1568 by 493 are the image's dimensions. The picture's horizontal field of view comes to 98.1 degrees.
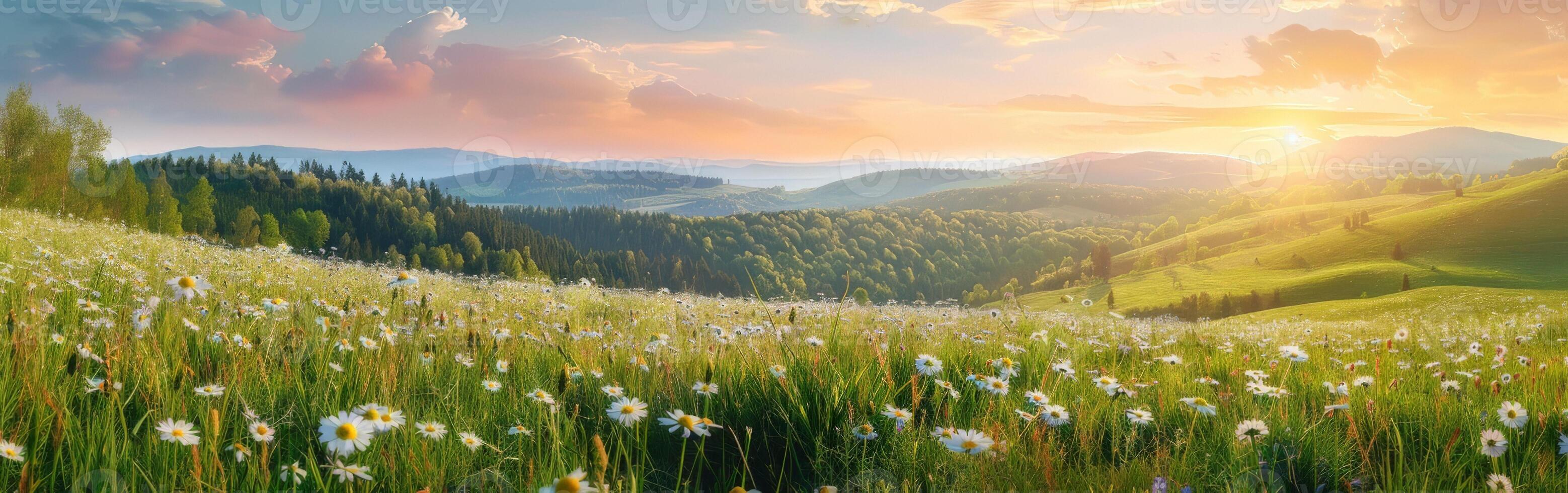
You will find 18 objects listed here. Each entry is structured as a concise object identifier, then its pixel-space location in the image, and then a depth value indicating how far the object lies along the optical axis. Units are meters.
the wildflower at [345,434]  2.10
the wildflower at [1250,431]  2.91
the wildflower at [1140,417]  3.25
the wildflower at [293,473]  2.19
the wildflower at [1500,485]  2.59
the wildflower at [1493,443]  2.96
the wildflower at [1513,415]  3.49
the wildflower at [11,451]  2.15
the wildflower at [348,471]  2.01
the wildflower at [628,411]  2.50
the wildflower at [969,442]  2.51
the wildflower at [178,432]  2.21
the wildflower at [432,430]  2.53
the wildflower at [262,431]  2.39
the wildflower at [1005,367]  3.99
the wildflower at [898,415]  3.03
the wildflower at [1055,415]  3.15
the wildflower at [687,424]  2.20
